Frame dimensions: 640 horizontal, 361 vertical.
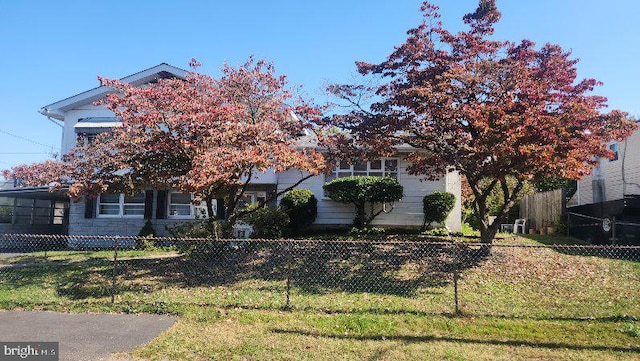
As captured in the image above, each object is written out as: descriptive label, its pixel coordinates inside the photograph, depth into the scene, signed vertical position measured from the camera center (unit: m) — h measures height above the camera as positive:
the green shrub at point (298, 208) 15.74 +0.35
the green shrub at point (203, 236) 11.40 -0.52
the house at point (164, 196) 16.62 +0.84
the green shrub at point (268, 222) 14.64 -0.14
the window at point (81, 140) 13.05 +2.25
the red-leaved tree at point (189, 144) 9.70 +1.64
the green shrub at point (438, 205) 15.42 +0.55
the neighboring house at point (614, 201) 13.19 +0.80
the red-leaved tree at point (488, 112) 9.36 +2.52
